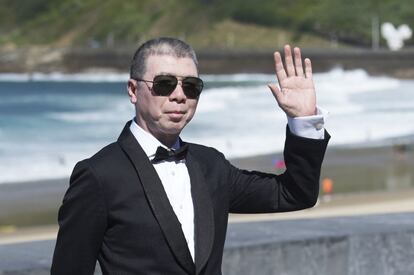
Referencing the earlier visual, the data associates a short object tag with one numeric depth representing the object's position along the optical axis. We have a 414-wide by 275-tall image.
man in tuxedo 4.46
